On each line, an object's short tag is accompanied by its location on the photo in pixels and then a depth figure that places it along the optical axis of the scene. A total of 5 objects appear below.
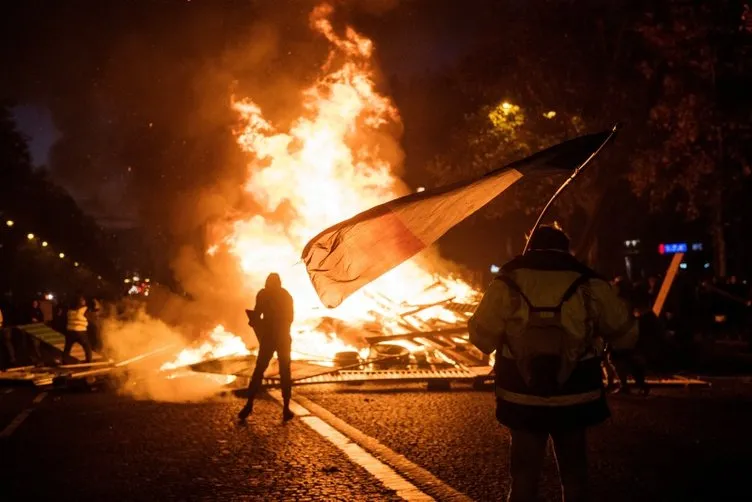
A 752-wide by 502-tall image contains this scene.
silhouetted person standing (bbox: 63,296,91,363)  15.52
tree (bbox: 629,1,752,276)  19.36
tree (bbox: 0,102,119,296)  50.09
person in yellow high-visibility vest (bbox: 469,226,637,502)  3.68
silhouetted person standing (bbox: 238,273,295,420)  9.37
